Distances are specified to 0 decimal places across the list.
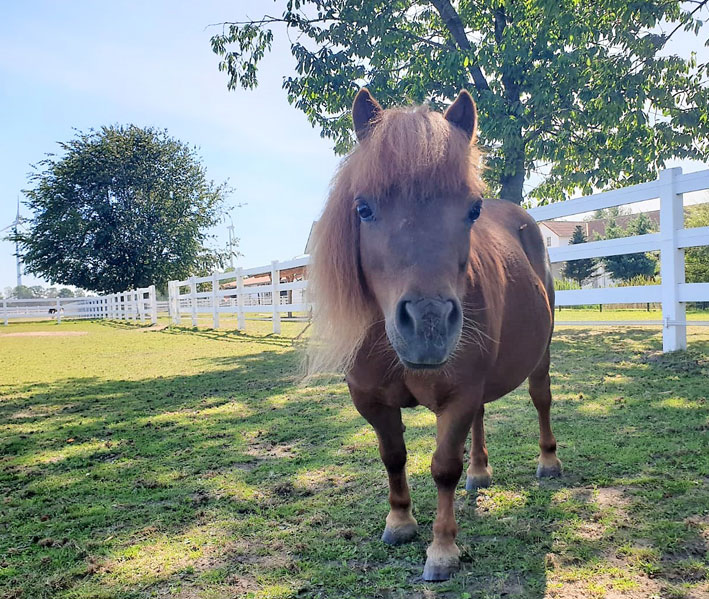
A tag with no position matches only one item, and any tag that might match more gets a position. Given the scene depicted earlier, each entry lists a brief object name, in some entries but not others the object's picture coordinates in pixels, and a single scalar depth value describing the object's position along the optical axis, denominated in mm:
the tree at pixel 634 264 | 30328
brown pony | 1802
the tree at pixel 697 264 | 20516
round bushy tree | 36812
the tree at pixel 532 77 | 9828
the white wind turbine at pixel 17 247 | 37250
